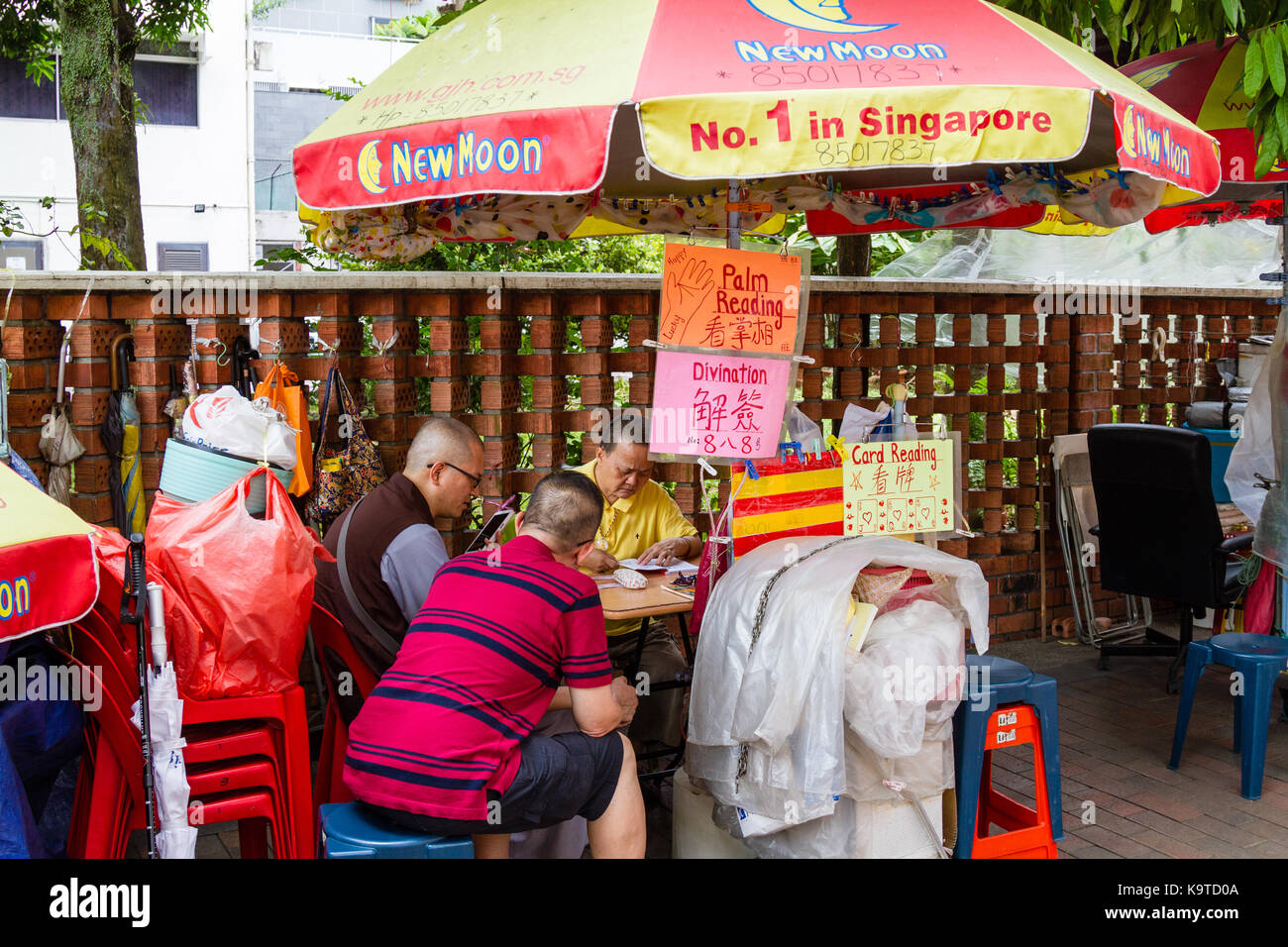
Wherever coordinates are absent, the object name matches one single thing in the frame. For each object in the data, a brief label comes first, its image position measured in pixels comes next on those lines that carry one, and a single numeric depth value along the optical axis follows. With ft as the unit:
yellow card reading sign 12.26
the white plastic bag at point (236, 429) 12.84
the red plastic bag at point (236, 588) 10.80
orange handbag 14.26
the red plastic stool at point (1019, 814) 11.82
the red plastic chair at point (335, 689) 12.21
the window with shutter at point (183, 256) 65.21
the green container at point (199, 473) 12.62
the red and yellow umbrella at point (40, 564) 8.90
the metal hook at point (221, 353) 14.57
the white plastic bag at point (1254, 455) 17.78
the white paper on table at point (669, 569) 14.46
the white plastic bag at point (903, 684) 10.65
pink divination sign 12.01
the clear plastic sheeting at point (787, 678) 10.76
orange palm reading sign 11.96
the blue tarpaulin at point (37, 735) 10.03
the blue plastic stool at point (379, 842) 9.62
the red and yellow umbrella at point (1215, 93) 16.40
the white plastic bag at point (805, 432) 13.10
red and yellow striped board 12.64
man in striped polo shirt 9.74
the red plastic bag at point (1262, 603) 17.51
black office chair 18.33
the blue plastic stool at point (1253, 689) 14.93
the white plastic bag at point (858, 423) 13.78
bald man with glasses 11.93
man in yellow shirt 15.01
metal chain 11.23
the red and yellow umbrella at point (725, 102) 9.71
